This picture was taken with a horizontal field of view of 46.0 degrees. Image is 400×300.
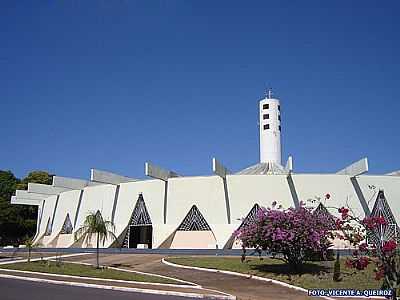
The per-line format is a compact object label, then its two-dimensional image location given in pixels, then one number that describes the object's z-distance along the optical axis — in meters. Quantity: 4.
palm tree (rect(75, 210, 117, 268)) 24.67
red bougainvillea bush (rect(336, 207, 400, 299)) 8.84
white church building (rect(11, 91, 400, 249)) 38.59
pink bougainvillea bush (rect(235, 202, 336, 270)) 19.25
